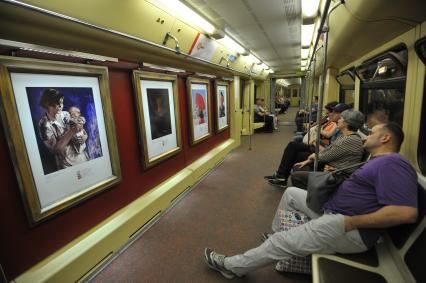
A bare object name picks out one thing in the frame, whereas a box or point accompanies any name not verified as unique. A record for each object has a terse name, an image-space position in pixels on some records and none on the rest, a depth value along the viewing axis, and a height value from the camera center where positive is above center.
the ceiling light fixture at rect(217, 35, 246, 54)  3.95 +1.03
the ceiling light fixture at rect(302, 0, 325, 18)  2.72 +1.10
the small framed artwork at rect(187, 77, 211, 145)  4.26 -0.21
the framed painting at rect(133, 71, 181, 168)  2.89 -0.21
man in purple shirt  1.39 -0.83
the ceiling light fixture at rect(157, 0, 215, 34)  2.29 +0.97
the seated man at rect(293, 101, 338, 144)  3.79 -0.68
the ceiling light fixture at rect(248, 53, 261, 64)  6.26 +1.10
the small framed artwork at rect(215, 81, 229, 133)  5.57 -0.21
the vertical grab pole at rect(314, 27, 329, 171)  1.76 -0.03
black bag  1.86 -0.81
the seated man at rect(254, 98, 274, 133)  9.68 -1.01
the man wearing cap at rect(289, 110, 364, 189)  2.53 -0.65
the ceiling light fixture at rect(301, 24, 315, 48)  3.79 +1.13
